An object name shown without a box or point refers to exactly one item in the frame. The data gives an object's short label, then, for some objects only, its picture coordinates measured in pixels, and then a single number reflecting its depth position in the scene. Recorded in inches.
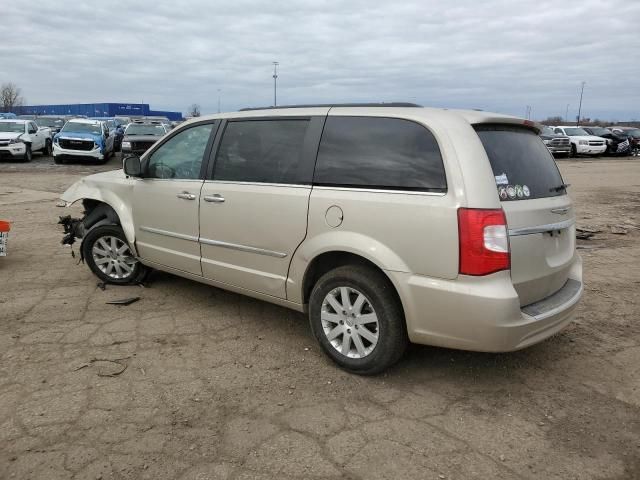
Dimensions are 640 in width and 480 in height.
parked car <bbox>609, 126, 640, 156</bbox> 1225.4
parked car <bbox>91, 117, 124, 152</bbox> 927.3
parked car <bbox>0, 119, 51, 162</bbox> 754.8
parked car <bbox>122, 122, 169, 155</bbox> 741.9
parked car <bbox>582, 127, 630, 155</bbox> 1135.6
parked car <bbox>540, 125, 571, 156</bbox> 1067.3
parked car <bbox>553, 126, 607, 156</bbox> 1093.9
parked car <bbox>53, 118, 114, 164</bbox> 746.2
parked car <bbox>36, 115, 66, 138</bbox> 1113.6
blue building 3029.0
